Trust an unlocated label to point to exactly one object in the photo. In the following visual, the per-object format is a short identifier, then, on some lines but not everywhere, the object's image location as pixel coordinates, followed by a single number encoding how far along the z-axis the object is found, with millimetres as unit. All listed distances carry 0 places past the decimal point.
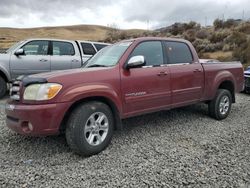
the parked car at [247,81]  6779
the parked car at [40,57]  5903
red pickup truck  2796
